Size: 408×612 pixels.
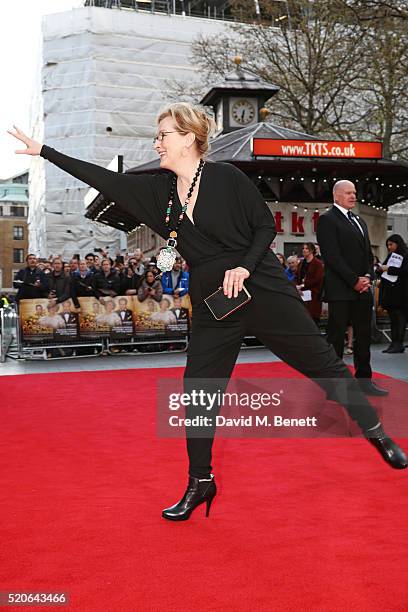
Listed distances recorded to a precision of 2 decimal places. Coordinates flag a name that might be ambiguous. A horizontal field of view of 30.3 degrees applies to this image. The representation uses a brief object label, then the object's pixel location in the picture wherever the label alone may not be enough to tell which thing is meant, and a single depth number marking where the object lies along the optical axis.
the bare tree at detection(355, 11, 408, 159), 24.30
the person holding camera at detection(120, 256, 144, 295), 13.09
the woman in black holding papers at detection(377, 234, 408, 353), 11.78
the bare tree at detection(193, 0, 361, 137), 28.64
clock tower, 27.69
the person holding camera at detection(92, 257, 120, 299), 12.93
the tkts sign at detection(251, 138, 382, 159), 20.23
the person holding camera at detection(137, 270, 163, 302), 12.77
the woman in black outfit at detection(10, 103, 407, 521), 3.41
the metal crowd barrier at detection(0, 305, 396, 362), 12.28
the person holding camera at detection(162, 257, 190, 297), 13.57
